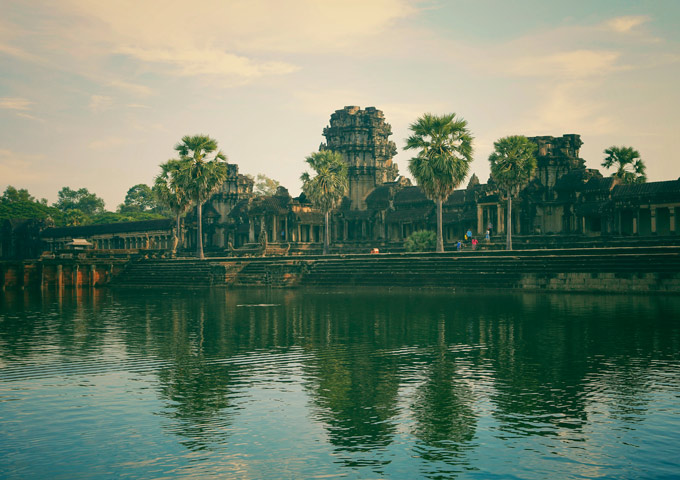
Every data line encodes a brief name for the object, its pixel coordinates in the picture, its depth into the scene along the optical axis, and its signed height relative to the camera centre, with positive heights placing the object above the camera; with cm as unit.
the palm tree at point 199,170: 7956 +792
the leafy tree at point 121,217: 15388 +520
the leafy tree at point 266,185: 19512 +1490
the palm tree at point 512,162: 6600 +672
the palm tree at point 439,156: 6512 +740
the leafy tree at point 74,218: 12842 +463
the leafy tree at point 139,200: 18938 +1114
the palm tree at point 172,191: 8550 +615
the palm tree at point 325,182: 8225 +646
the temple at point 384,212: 6938 +257
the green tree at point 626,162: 7956 +789
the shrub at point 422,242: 7375 -92
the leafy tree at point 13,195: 17450 +1204
